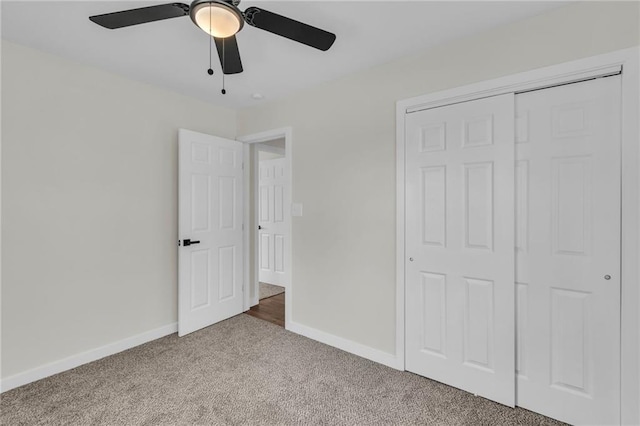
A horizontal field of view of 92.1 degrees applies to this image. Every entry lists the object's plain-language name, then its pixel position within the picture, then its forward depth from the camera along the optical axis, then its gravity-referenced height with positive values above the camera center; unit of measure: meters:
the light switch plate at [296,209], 3.06 +0.01
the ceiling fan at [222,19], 1.37 +0.91
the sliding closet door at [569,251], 1.69 -0.24
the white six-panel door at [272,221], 4.98 -0.17
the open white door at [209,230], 3.03 -0.21
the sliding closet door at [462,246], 1.98 -0.25
